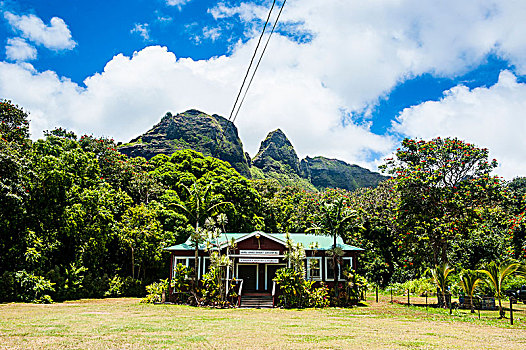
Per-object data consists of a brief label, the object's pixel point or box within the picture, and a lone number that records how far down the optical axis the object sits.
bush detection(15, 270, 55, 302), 22.84
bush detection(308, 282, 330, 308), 23.27
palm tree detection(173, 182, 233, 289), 22.97
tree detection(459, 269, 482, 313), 18.78
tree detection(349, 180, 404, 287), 35.53
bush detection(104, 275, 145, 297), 28.83
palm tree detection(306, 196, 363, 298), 24.42
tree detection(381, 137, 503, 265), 23.75
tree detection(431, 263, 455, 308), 21.07
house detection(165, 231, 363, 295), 24.94
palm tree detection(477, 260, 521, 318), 16.45
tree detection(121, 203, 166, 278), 29.95
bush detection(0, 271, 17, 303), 22.31
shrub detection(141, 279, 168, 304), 24.64
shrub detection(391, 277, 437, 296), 23.45
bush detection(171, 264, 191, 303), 24.09
